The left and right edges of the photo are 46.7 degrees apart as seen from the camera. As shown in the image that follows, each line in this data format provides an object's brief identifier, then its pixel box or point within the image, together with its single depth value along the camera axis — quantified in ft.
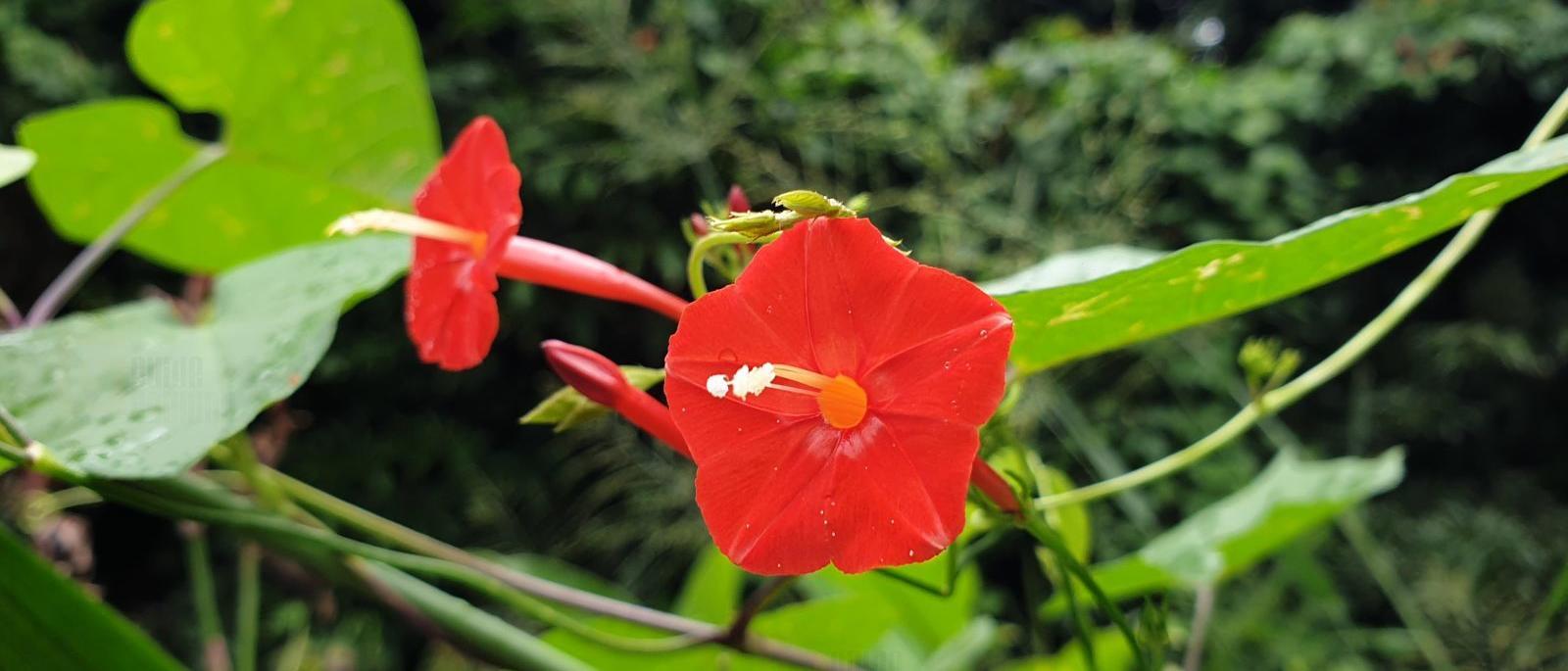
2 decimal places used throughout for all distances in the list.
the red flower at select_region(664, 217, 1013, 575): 0.40
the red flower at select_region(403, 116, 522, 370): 0.47
